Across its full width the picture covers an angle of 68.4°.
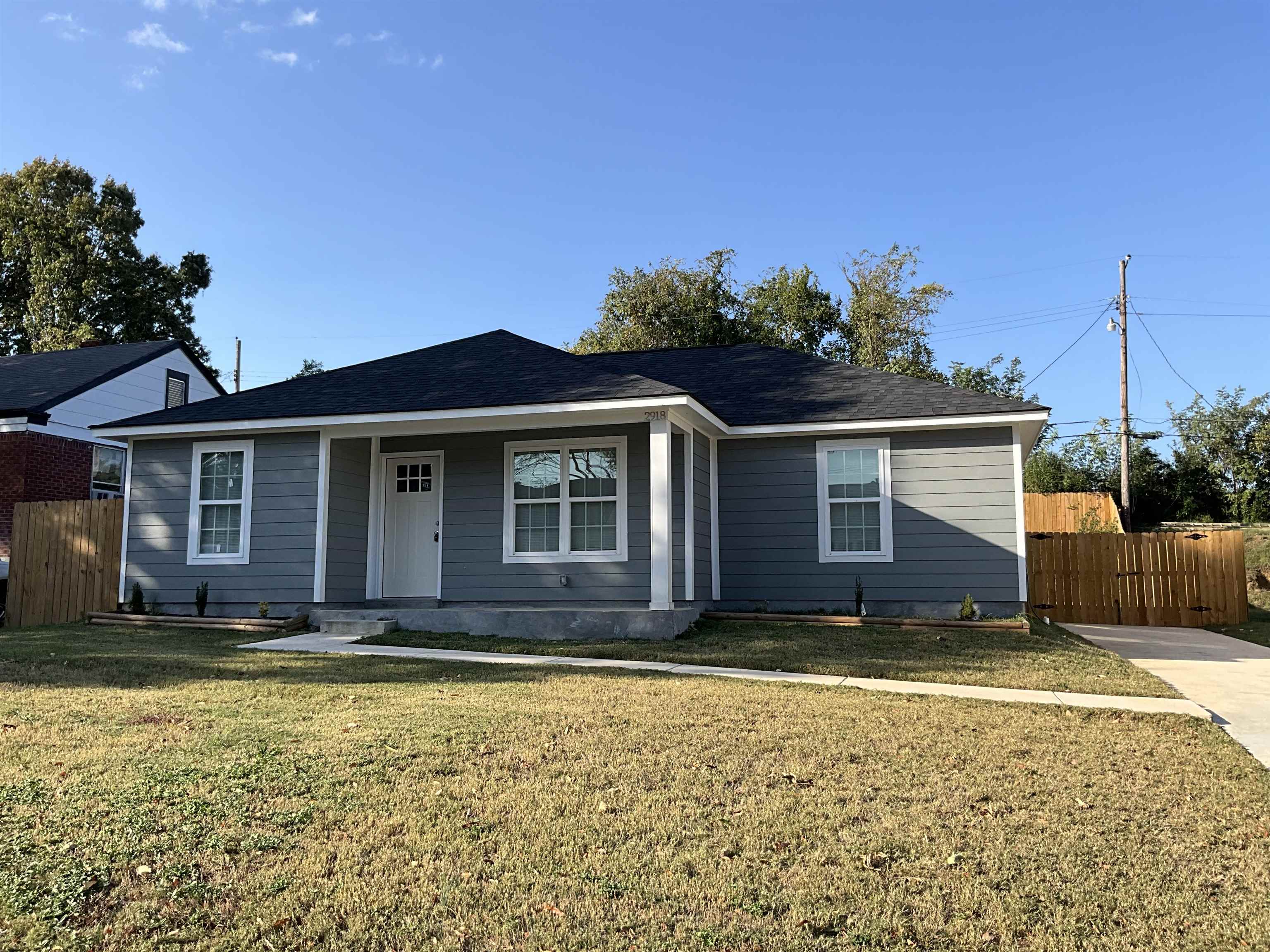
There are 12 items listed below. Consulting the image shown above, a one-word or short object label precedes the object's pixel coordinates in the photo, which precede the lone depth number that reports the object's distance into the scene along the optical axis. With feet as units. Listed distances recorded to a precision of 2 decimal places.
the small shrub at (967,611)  38.81
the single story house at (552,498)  39.96
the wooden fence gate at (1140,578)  53.67
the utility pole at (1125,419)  79.41
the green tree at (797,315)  109.09
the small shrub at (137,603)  41.91
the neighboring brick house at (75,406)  58.03
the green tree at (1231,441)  94.38
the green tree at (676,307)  108.88
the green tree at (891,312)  106.32
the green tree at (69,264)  110.32
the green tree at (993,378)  106.63
